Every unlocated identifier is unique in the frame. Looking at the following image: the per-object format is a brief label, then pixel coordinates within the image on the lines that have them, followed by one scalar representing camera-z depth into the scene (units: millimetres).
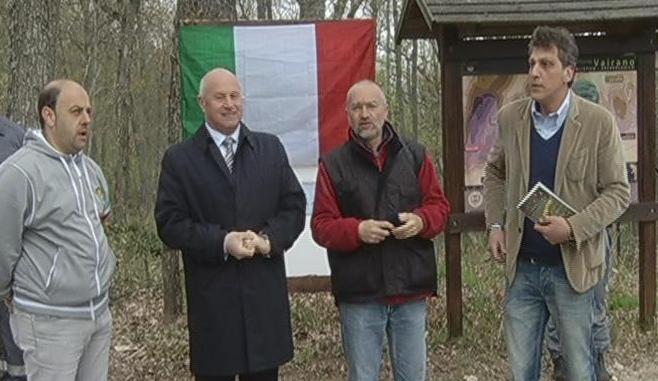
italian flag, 5863
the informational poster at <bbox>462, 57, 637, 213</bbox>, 6172
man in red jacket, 4074
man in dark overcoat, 3852
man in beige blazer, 3848
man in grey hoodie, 3479
